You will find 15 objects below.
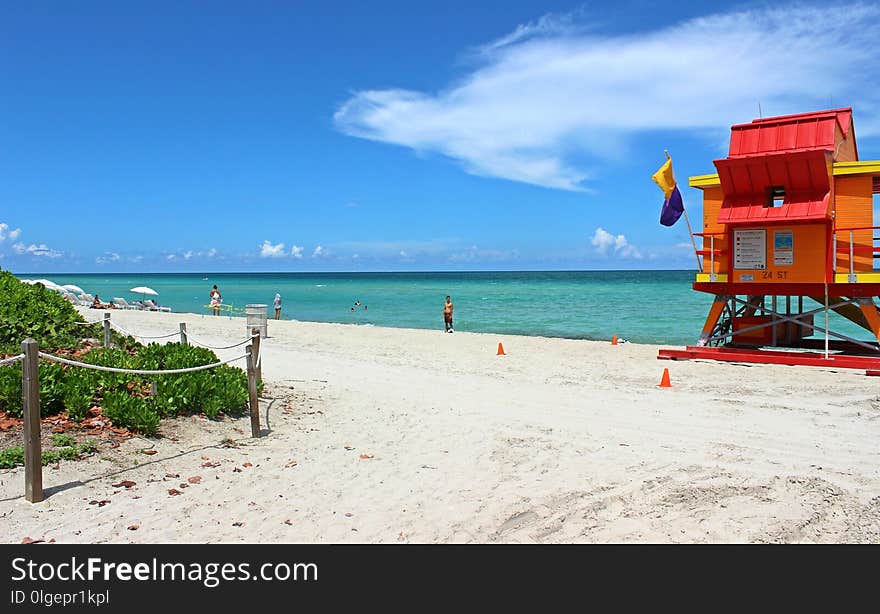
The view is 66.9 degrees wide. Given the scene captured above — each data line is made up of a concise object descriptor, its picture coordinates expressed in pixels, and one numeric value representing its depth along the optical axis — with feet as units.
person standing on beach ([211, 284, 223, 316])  117.91
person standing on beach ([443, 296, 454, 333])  95.79
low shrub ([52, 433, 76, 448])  23.26
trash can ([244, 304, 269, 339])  69.62
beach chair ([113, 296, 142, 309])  150.25
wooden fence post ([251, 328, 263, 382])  29.79
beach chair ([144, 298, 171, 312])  151.02
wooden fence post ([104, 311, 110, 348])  40.04
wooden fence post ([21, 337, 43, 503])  18.97
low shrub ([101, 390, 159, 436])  25.67
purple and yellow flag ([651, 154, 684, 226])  57.21
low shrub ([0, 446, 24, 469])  21.42
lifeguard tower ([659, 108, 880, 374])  51.93
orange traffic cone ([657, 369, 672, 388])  44.36
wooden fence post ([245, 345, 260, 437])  28.02
